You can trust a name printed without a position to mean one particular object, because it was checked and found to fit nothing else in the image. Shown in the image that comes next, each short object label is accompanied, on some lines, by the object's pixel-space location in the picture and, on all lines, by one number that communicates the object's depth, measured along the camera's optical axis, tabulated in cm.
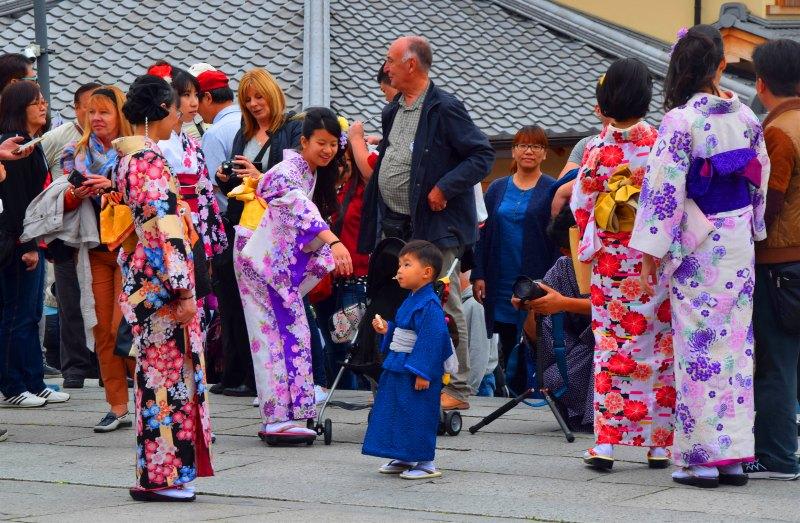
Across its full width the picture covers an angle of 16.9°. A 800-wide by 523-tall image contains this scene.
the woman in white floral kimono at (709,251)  1171
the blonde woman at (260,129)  1616
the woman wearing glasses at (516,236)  1785
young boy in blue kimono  1230
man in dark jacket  1516
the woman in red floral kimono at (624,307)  1244
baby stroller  1441
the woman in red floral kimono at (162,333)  1138
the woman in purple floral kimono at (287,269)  1423
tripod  1478
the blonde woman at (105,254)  1494
